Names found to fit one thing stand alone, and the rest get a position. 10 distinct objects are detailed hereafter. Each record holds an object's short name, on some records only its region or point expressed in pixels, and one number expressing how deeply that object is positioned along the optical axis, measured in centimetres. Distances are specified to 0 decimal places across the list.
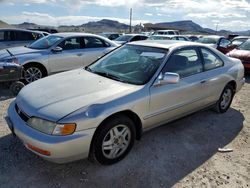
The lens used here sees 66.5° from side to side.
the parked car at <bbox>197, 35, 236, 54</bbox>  963
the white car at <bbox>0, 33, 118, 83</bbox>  494
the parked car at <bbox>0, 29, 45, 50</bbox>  734
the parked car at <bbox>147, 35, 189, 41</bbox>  1110
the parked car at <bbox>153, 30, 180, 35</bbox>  1622
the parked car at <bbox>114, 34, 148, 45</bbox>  1164
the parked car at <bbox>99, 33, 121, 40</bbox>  1472
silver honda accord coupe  207
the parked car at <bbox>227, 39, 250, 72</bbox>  665
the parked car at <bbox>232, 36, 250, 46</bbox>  1278
